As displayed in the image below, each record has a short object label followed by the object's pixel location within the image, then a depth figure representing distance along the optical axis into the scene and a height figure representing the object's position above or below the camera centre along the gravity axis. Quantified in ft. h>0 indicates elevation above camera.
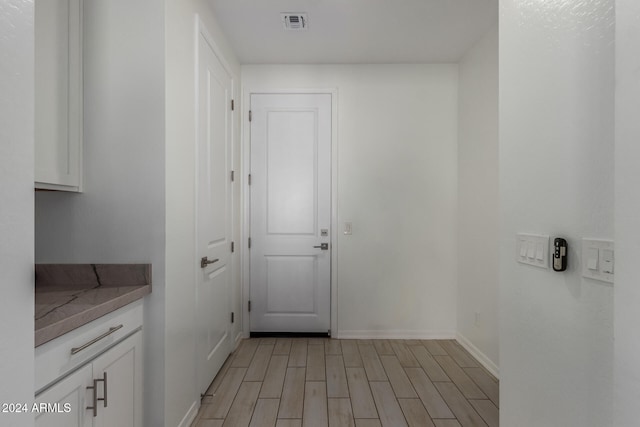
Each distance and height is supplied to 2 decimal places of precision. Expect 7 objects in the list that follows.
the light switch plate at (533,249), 4.02 -0.44
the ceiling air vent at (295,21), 8.54 +4.55
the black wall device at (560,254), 3.76 -0.44
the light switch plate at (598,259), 3.24 -0.43
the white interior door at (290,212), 11.41 -0.06
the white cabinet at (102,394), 3.56 -2.07
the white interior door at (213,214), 7.47 -0.11
